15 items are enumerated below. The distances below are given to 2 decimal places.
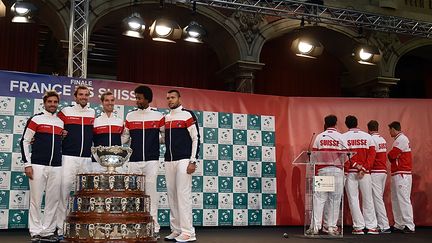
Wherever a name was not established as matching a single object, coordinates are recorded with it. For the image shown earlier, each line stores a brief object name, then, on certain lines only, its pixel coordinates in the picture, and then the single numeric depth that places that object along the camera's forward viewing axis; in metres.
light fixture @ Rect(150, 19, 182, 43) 8.34
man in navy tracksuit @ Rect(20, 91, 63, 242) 5.15
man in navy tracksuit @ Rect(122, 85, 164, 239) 5.52
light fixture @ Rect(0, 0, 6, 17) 7.69
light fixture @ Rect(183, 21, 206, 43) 8.66
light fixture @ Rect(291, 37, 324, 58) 9.27
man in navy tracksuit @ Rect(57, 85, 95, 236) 5.35
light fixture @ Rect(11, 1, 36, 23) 7.64
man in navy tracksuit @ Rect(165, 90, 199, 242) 5.33
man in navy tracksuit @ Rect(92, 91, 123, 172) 5.50
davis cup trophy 4.36
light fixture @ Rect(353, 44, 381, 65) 9.56
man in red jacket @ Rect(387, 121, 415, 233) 7.07
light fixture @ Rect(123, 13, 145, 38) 8.02
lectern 6.12
